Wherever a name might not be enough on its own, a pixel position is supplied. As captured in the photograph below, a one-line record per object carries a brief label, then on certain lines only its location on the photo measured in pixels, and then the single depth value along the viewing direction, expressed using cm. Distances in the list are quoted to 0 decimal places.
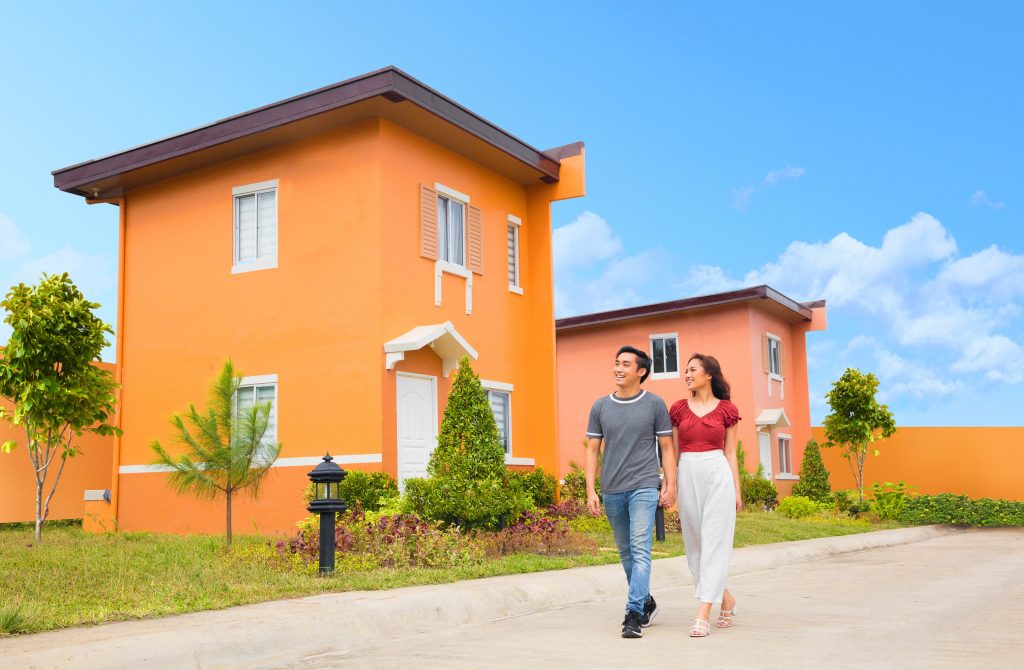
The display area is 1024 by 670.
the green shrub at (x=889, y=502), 2461
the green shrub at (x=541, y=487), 1614
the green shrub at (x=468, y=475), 1238
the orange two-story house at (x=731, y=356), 2766
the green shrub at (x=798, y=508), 2398
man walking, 714
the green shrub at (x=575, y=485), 1981
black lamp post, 968
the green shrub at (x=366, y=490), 1418
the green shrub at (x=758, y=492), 2466
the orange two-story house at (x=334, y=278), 1545
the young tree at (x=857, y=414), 2642
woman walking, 700
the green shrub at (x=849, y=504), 2487
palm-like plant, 1383
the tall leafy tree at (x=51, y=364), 1455
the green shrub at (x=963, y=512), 2442
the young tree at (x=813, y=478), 2734
